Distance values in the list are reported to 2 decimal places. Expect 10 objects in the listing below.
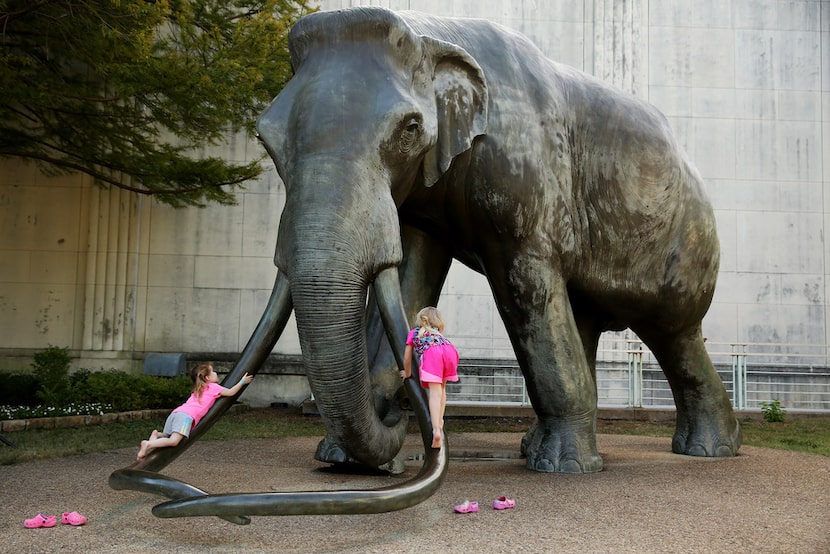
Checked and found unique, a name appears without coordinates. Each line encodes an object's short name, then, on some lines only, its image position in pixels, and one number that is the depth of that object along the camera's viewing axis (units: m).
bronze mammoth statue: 3.81
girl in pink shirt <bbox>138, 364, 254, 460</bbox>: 4.01
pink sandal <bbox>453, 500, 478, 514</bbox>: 4.02
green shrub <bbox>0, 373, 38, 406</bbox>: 11.28
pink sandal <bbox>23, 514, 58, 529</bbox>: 3.70
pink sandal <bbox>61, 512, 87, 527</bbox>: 3.75
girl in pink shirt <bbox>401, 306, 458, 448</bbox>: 4.16
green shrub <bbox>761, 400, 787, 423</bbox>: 12.02
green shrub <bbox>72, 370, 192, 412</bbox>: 10.64
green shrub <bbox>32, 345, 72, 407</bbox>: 10.30
